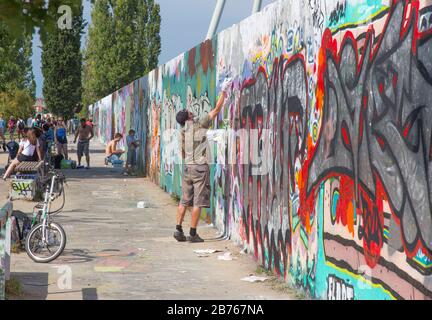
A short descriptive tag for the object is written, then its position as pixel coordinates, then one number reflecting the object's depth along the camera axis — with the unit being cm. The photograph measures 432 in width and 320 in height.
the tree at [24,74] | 9216
